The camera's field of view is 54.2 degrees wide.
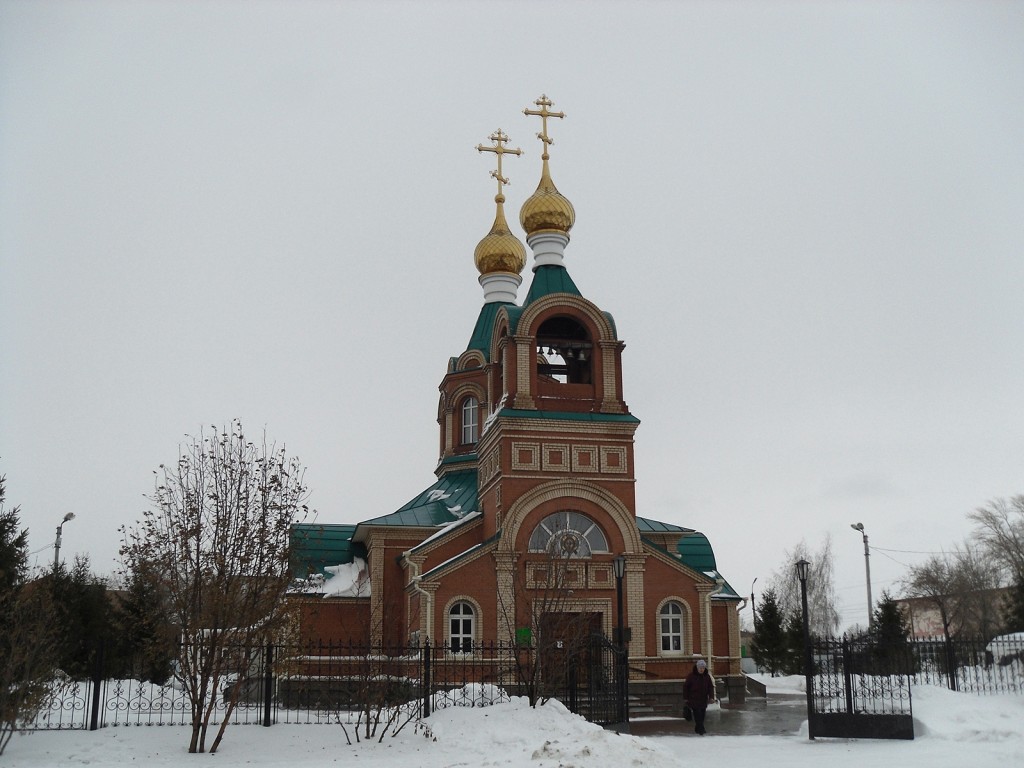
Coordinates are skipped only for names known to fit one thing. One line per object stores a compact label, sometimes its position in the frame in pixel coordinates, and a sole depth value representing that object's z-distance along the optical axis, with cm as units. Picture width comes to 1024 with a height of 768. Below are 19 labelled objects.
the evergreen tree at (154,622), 1444
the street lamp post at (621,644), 1686
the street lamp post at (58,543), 3142
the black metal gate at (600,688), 1691
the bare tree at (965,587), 4753
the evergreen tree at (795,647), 4078
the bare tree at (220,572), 1433
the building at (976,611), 4500
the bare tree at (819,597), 6181
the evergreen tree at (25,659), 1340
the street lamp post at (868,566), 3466
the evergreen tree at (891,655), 1650
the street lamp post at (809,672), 1620
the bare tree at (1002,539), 4634
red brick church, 2483
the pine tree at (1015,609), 3072
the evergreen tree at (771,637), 4216
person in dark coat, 1789
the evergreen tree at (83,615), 2580
